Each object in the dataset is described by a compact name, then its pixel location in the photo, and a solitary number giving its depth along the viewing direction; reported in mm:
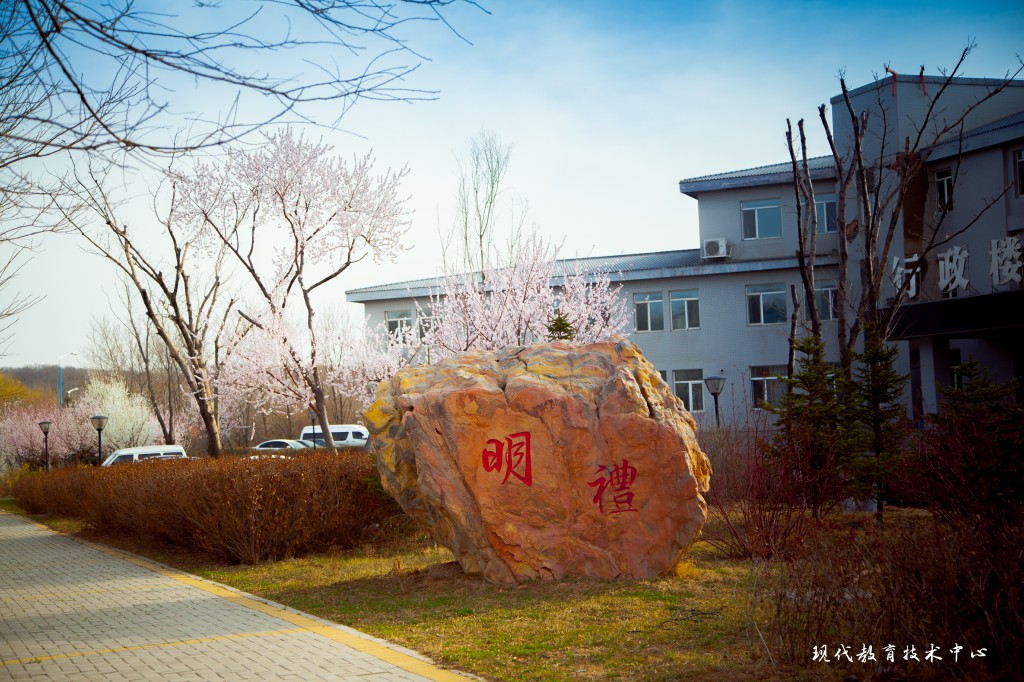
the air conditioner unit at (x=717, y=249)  28750
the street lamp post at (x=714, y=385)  20844
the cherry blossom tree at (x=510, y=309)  20594
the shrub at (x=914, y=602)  4777
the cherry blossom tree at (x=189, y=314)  20172
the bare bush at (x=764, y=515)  9641
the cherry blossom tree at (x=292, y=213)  19625
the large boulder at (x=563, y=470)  8867
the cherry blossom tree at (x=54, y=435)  32750
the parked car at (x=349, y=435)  35812
